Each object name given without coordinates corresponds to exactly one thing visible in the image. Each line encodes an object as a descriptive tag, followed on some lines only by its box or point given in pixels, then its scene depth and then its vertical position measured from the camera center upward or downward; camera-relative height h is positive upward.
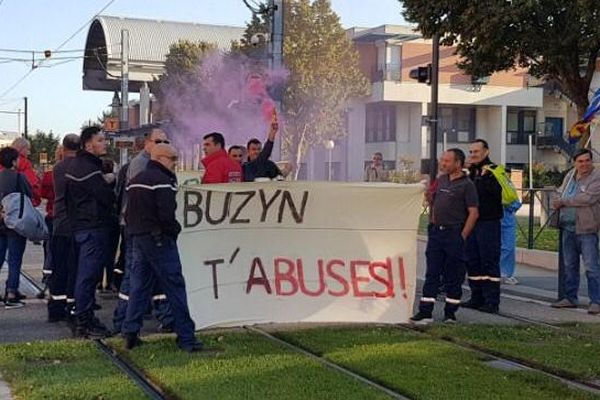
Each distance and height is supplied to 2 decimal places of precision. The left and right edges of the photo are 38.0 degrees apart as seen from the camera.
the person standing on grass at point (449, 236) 9.00 -0.86
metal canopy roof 56.81 +7.34
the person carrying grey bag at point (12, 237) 10.12 -1.06
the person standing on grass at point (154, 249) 7.27 -0.85
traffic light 17.38 +1.57
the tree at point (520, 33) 15.93 +2.30
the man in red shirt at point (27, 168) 10.45 -0.25
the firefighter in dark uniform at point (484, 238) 10.20 -1.00
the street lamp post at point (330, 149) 46.47 +0.14
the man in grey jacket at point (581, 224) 10.15 -0.81
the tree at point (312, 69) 43.00 +4.21
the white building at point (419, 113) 55.19 +2.65
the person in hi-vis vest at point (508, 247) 12.48 -1.37
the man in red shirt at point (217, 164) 9.04 -0.14
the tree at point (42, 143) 74.63 +0.43
